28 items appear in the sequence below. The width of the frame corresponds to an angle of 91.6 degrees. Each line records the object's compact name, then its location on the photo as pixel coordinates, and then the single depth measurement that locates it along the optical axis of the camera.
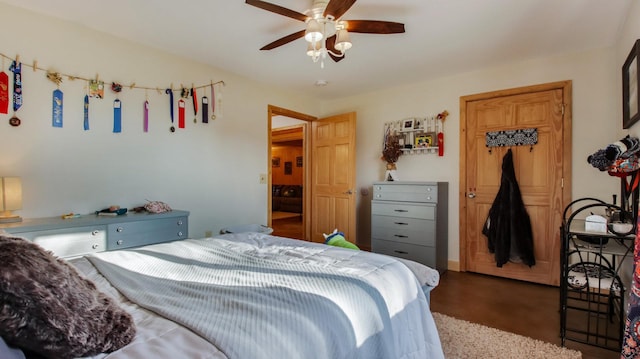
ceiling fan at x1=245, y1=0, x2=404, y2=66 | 1.90
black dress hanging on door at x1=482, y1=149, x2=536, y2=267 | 3.19
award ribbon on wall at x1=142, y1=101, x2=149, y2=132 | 2.88
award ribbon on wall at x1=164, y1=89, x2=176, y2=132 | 3.07
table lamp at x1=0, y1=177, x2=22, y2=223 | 2.03
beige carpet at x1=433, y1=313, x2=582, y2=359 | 1.87
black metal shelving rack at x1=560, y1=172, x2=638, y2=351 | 1.90
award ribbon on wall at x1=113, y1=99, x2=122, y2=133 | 2.70
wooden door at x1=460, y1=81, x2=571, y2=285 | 3.11
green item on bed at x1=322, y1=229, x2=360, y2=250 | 2.36
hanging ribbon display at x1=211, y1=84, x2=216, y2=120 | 3.41
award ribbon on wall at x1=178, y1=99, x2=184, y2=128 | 3.13
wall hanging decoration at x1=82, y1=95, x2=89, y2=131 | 2.54
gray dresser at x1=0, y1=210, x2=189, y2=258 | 2.01
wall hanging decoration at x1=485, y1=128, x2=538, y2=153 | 3.22
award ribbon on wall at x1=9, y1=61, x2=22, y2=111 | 2.23
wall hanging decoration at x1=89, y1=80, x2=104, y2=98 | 2.57
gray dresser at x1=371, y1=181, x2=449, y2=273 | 3.40
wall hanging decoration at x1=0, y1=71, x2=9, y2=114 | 2.18
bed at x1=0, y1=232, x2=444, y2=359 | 0.78
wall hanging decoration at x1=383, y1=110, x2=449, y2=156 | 3.79
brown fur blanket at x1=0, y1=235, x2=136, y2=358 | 0.60
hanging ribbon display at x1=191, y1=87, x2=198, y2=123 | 3.24
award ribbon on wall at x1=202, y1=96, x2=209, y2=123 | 3.32
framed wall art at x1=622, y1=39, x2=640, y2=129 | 2.02
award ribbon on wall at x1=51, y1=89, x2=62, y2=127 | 2.39
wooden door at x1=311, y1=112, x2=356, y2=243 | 4.22
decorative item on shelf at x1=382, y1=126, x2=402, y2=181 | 4.00
